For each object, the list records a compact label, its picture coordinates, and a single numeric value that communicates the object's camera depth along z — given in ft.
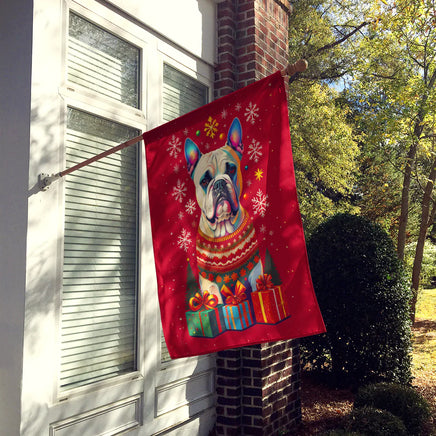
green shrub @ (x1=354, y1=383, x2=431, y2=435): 16.26
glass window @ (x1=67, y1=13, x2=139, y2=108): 11.91
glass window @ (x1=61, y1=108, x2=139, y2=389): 11.43
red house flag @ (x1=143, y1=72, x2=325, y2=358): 8.38
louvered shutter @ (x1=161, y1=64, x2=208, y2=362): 14.94
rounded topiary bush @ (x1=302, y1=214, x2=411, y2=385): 21.25
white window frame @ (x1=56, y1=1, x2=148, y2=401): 11.37
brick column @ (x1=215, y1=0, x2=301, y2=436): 15.89
